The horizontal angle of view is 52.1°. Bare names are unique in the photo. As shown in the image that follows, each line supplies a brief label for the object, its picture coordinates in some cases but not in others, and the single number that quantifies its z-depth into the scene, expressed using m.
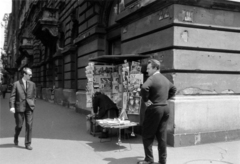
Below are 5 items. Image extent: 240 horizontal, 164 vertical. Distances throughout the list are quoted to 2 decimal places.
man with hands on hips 4.18
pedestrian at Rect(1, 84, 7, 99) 23.81
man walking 5.60
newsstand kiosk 6.37
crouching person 6.51
